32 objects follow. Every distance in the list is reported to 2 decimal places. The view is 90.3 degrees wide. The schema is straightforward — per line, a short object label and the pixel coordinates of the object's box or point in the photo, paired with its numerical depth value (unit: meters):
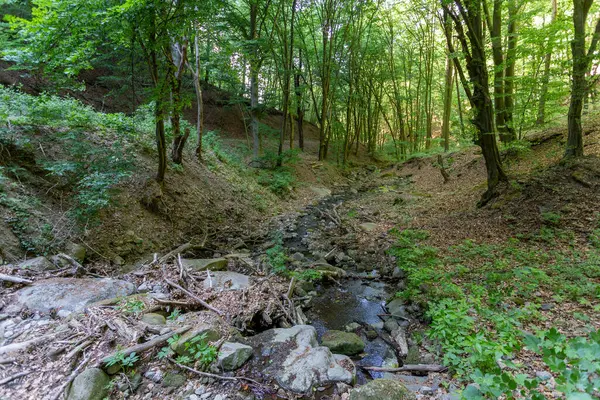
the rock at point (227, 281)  5.06
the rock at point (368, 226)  8.79
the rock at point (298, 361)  3.21
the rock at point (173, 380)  3.05
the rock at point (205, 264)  5.79
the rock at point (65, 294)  3.88
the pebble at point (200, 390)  2.97
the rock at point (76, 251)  5.25
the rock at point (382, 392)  2.82
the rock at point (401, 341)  3.97
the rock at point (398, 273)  6.00
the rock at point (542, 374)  2.77
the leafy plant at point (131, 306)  3.87
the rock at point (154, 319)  3.77
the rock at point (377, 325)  4.68
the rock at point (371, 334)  4.43
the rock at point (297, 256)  7.19
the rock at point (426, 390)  3.03
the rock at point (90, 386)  2.77
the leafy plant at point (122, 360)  3.05
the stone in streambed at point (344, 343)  4.02
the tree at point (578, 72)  6.61
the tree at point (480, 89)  7.36
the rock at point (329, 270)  6.38
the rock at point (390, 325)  4.52
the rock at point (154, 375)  3.09
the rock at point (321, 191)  14.78
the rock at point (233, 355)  3.27
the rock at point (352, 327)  4.66
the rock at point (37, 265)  4.57
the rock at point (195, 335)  3.31
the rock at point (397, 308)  4.85
